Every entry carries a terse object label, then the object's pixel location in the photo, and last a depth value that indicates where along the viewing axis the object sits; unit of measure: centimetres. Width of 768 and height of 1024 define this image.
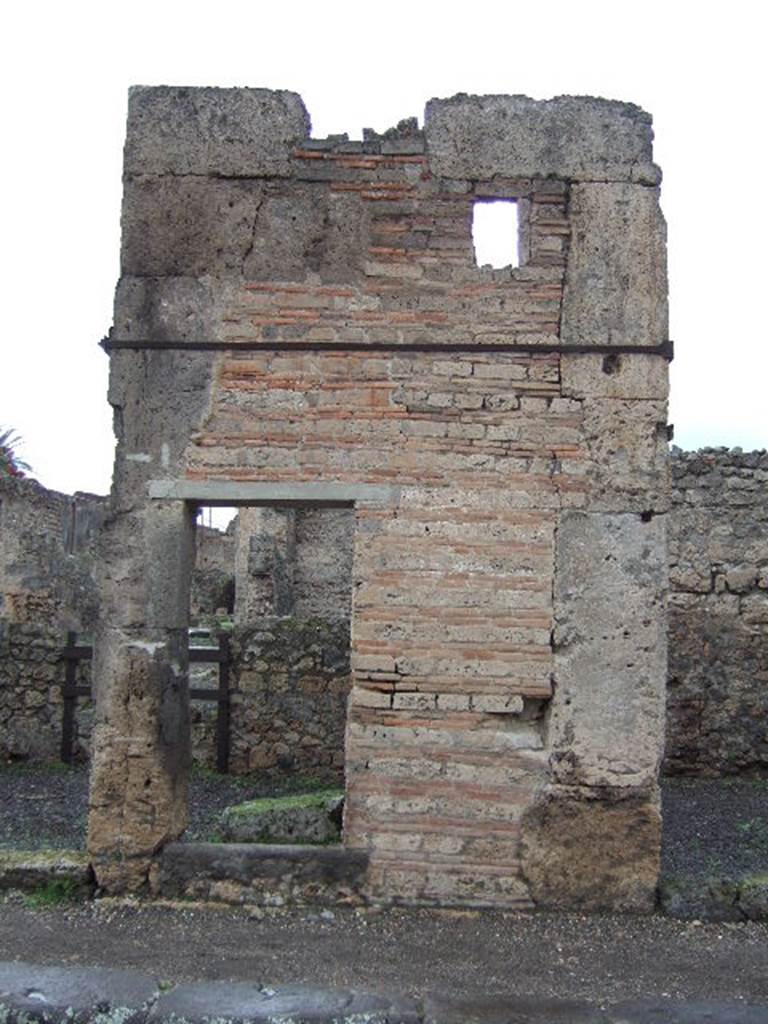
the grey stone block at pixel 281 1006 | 419
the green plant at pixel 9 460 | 1967
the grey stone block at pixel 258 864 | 568
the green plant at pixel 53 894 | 571
